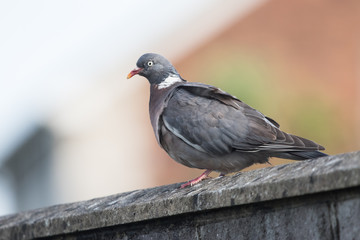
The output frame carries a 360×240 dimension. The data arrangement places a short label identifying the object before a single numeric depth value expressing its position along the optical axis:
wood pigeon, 9.91
